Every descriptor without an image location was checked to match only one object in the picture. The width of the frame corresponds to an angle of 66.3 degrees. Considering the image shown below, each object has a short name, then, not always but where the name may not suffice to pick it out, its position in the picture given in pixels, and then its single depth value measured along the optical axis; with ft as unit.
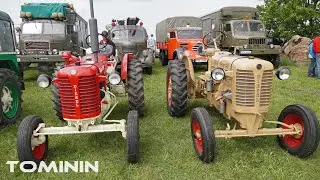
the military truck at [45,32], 26.58
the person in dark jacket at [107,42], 16.18
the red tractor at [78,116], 9.59
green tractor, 13.64
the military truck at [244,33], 32.85
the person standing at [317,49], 26.16
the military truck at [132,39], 29.89
